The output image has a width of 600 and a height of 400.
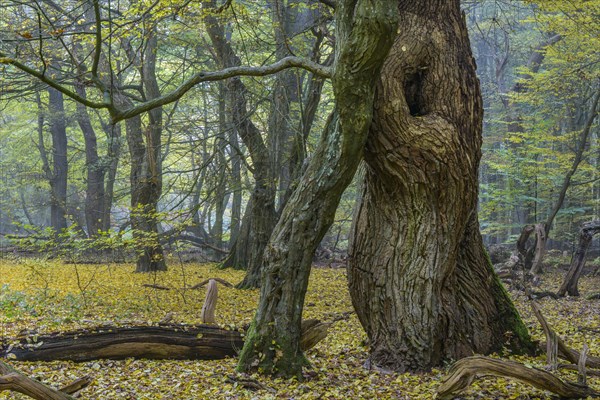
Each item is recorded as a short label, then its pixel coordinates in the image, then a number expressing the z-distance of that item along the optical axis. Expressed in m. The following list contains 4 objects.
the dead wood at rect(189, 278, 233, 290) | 10.05
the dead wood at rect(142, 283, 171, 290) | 9.98
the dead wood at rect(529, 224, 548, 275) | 10.31
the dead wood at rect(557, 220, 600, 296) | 9.51
